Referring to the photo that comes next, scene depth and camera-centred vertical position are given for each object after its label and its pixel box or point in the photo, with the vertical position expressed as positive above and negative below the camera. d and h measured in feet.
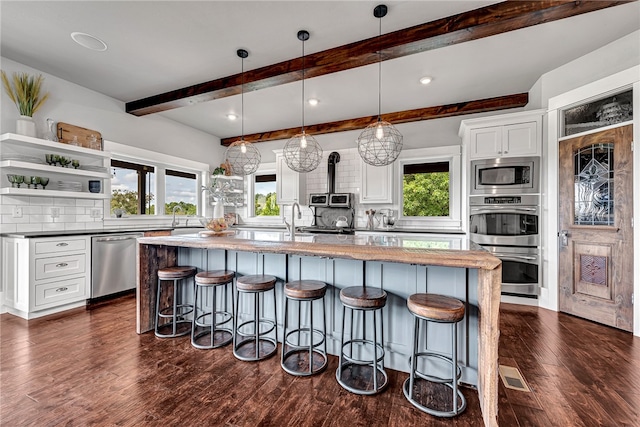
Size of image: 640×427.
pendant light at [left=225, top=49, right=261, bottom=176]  10.25 +2.24
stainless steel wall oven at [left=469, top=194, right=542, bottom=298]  11.73 -1.04
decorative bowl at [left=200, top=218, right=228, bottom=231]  9.13 -0.37
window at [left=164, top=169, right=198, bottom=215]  17.03 +1.32
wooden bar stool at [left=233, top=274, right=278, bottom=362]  7.34 -3.63
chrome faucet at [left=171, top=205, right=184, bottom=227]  15.94 -0.52
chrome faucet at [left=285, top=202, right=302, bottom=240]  8.77 -0.56
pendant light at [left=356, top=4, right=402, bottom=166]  8.55 +2.36
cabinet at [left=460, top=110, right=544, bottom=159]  11.68 +3.43
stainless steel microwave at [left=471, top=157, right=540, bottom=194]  11.73 +1.66
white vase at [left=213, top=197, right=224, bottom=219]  9.48 +0.03
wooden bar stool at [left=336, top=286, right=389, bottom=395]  6.05 -3.54
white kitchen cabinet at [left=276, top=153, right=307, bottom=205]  17.97 +1.86
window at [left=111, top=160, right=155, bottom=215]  14.29 +1.37
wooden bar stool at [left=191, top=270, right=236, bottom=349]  7.95 -3.43
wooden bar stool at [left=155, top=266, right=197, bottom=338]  8.59 -3.31
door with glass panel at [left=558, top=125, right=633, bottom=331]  9.29 -0.49
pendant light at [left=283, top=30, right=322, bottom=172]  9.86 +2.29
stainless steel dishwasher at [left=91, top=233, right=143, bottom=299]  11.61 -2.25
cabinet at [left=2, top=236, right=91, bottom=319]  9.85 -2.32
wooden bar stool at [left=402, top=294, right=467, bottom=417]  5.30 -2.81
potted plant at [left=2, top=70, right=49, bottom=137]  10.34 +4.41
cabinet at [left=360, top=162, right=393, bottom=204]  15.67 +1.68
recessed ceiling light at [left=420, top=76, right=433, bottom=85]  11.39 +5.56
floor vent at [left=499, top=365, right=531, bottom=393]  6.26 -3.93
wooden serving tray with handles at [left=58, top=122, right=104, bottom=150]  11.73 +3.43
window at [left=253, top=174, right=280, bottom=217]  20.81 +1.31
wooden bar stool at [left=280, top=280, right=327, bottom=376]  6.66 -3.59
